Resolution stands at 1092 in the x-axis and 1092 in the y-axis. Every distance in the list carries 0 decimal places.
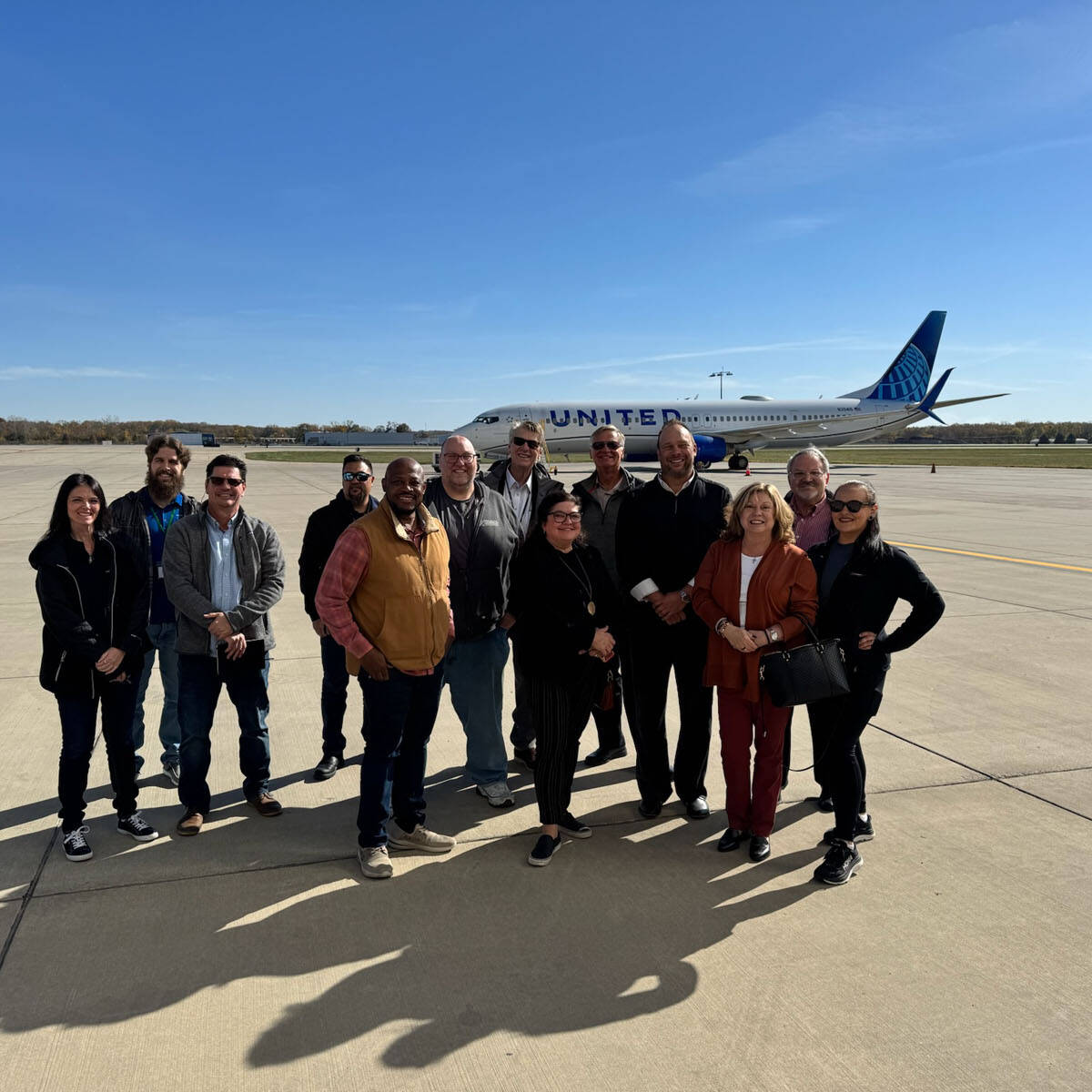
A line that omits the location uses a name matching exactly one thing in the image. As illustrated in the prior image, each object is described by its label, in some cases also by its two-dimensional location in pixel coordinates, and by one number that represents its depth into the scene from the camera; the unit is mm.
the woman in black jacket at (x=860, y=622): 3750
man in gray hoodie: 4133
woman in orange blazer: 3836
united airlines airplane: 38656
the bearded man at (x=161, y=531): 4555
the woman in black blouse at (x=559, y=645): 3969
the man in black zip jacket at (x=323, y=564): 4836
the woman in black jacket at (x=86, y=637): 3793
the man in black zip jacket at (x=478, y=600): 4262
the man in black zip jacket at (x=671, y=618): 4363
